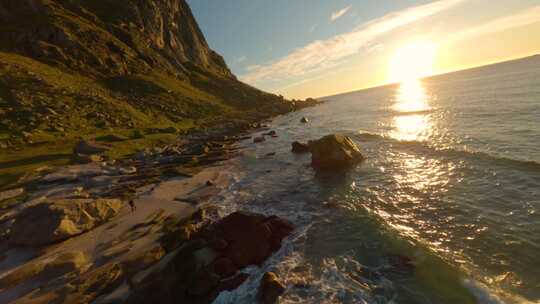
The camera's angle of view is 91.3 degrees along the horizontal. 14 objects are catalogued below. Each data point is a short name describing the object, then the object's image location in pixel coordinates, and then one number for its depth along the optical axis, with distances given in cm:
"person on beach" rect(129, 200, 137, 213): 1943
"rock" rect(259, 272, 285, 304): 1044
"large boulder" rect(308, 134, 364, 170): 2748
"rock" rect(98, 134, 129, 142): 3905
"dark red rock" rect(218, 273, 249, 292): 1114
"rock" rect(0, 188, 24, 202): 2088
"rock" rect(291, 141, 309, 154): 3616
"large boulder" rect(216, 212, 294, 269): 1305
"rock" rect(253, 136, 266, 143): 4660
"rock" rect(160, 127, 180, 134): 5087
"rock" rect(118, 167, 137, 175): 2837
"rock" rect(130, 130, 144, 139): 4348
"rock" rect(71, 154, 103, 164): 2999
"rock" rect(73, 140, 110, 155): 3207
